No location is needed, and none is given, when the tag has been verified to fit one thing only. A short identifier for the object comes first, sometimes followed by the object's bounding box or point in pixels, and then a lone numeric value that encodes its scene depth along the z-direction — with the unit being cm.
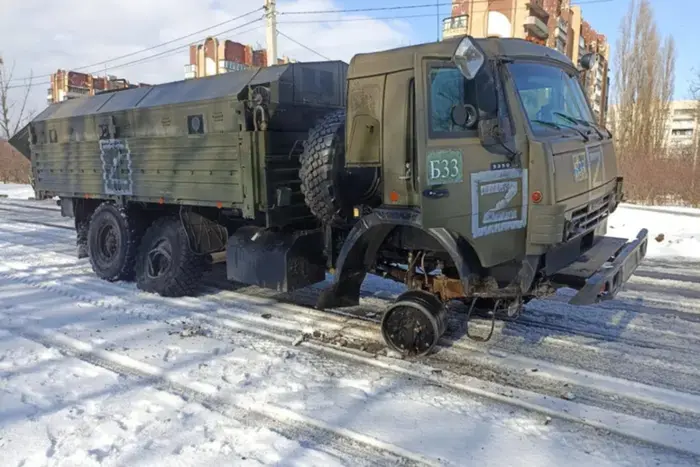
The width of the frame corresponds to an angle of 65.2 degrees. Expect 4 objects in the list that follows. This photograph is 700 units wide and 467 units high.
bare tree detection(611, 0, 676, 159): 2703
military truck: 431
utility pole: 2077
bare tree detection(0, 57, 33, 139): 3325
